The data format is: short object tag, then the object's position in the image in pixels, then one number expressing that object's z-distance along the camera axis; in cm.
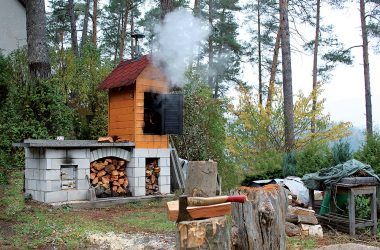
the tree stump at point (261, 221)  401
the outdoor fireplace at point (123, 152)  945
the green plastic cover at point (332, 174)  820
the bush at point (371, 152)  991
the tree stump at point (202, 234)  313
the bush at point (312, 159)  1077
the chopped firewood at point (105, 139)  1011
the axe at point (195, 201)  315
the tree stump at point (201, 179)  483
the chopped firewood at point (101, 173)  1025
